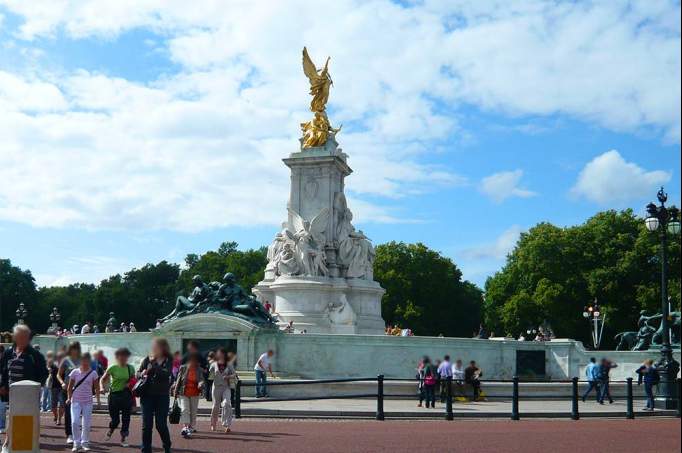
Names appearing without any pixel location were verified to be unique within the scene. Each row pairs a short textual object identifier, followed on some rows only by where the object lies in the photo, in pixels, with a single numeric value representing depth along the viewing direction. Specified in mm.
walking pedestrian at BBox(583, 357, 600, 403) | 26719
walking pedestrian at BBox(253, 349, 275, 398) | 25131
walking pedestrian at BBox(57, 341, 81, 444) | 15923
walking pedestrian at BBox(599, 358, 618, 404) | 26484
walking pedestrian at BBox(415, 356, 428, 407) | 25025
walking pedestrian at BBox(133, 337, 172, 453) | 13562
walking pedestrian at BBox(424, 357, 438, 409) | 24328
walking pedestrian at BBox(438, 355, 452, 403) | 25812
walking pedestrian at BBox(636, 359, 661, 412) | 24656
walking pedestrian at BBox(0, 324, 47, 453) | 13289
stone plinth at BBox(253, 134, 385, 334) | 36250
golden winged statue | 39375
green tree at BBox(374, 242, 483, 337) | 81375
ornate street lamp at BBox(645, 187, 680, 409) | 25031
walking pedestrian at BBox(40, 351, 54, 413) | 23650
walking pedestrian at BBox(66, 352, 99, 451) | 14659
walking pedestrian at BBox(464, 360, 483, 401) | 26109
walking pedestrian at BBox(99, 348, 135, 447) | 15750
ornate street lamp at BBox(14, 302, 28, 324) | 58406
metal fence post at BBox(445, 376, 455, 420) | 21211
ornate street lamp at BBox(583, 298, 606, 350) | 59181
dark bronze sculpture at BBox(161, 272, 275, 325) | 30594
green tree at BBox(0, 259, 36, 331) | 95812
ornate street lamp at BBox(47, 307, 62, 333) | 44581
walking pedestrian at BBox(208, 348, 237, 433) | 18250
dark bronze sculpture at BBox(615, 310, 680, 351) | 37188
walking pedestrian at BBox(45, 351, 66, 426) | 19703
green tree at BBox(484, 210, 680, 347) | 65750
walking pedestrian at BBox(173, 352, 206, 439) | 17031
